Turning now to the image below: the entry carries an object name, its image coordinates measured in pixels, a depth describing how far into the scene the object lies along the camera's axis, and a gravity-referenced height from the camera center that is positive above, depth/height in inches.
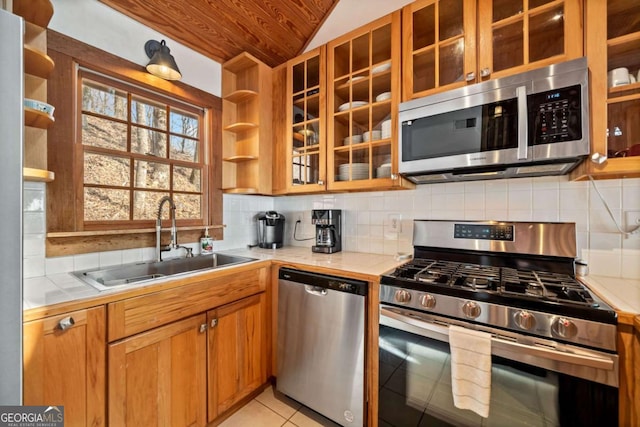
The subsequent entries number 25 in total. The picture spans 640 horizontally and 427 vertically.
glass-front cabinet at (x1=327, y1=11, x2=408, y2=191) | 61.7 +27.7
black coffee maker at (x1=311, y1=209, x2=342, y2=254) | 76.2 -5.1
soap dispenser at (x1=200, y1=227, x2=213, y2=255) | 75.2 -9.1
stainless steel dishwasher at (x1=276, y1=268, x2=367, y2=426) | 52.1 -28.9
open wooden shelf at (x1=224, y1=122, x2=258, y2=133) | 78.6 +27.3
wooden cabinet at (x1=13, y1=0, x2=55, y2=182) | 44.1 +26.3
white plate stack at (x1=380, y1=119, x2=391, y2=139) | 62.8 +21.1
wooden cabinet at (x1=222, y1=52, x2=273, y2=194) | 80.4 +27.6
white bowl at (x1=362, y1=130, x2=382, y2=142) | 64.9 +20.1
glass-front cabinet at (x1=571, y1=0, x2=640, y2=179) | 41.4 +20.9
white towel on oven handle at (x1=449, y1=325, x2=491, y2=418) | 38.1 -23.8
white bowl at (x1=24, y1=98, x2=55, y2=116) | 41.7 +18.0
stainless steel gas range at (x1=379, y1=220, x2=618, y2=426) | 33.3 -17.5
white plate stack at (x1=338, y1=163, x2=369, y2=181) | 67.3 +11.4
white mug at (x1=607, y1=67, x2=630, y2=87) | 41.7 +22.5
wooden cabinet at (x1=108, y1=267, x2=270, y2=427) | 42.0 -27.0
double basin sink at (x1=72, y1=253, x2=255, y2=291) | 53.9 -13.9
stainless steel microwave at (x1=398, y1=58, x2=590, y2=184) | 42.3 +16.3
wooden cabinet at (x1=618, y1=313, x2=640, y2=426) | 31.4 -19.2
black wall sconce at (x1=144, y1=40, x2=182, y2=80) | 62.4 +37.4
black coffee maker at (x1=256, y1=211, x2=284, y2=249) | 88.6 -5.7
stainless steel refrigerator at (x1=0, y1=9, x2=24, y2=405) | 22.7 +0.4
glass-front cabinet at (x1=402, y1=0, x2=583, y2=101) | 45.6 +34.9
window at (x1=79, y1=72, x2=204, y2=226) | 58.9 +15.6
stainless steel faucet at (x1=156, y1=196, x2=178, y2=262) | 64.3 -4.4
